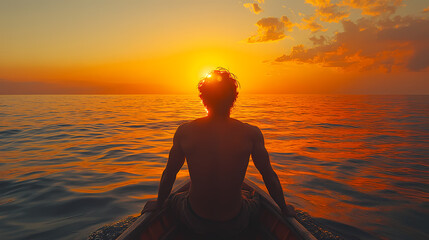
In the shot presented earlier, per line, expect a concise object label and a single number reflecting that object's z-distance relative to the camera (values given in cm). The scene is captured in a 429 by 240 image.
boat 243
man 210
